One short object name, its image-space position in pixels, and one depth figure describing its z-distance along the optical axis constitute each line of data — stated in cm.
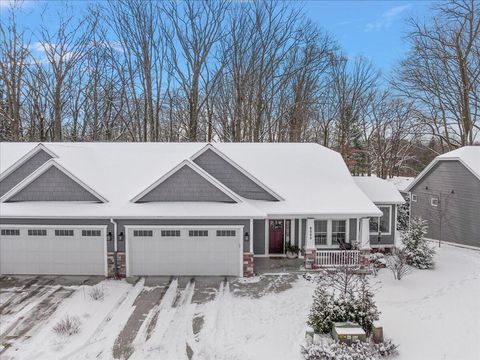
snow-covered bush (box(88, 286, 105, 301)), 1093
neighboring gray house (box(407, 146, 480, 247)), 1725
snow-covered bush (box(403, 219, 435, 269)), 1391
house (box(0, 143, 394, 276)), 1288
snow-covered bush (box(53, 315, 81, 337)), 869
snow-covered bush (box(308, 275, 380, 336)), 834
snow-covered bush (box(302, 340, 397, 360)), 718
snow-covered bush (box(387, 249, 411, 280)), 1241
